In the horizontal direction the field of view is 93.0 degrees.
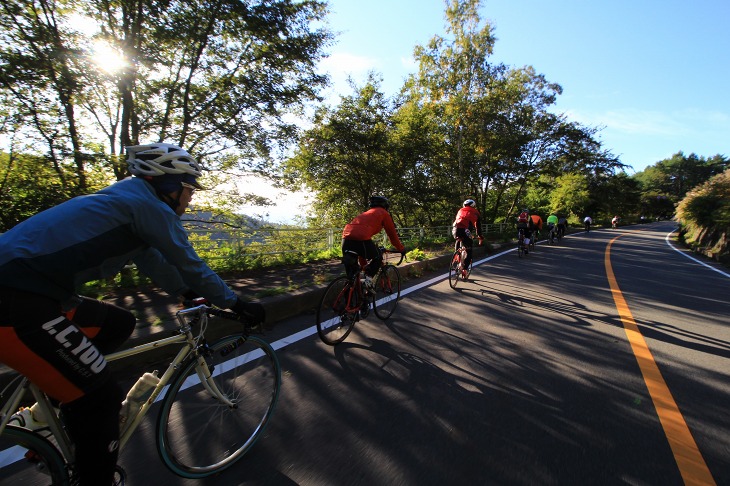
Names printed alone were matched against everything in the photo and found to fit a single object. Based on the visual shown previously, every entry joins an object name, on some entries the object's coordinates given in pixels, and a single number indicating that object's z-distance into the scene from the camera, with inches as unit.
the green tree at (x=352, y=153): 659.4
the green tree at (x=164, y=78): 239.1
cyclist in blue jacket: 55.0
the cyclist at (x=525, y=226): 502.9
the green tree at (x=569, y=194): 1856.5
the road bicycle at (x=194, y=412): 60.2
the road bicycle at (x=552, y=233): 762.1
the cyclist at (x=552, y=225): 739.4
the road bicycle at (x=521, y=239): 513.7
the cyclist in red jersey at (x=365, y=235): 177.8
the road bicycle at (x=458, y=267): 293.7
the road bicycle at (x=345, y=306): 157.6
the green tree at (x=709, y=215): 601.2
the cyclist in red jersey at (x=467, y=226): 300.2
